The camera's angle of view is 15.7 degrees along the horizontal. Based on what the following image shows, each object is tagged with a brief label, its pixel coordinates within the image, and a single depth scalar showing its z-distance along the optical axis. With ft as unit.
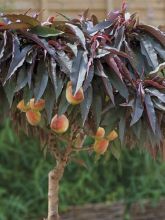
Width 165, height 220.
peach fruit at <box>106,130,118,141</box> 8.35
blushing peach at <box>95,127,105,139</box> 8.25
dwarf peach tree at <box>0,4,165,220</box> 7.20
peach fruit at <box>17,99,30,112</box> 7.89
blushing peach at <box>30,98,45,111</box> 7.67
